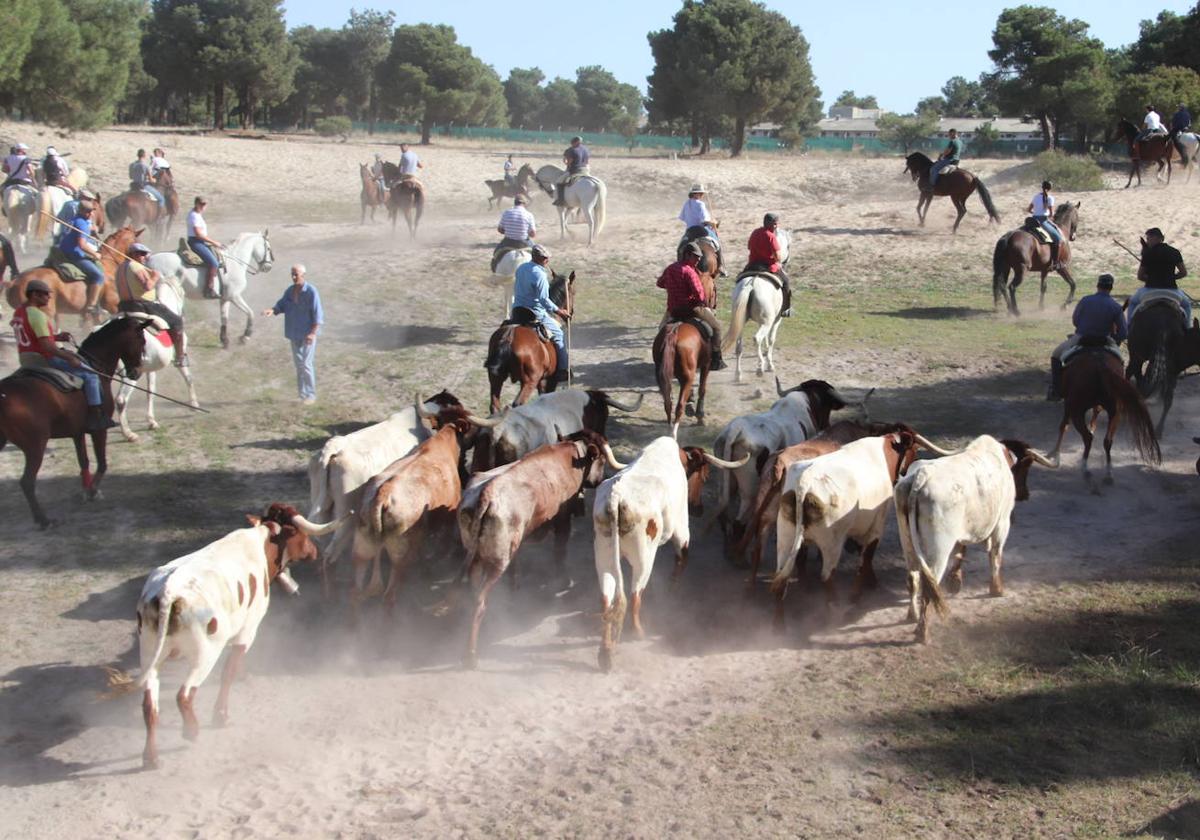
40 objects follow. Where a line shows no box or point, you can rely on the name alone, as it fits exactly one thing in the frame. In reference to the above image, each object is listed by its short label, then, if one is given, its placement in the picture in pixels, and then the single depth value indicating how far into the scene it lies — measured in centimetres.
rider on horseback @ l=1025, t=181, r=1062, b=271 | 2106
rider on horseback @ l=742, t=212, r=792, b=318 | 1612
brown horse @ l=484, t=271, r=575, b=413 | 1294
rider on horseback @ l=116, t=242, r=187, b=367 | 1380
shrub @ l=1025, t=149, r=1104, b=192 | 3180
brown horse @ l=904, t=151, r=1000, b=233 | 2614
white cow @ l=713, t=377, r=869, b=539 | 1032
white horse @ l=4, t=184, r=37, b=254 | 2233
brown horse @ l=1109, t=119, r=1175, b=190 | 3034
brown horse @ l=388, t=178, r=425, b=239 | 2653
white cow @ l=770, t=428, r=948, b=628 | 867
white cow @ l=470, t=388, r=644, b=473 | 1053
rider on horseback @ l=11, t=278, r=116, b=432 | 1112
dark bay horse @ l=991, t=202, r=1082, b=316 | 2044
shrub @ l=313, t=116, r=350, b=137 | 6334
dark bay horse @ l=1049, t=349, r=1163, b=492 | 1176
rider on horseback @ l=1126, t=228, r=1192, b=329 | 1439
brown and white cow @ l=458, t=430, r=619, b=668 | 846
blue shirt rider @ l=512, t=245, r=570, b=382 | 1340
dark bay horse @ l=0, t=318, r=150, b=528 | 1054
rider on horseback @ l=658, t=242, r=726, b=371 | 1359
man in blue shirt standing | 1410
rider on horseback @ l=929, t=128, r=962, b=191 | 2669
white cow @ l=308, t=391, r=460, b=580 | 946
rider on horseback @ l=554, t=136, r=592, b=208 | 2730
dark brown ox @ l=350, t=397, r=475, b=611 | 862
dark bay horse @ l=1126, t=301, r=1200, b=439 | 1375
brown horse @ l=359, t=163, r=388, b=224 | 2845
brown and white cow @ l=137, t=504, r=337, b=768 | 687
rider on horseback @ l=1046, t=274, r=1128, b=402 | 1257
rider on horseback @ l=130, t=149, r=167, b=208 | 2484
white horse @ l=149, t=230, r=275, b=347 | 1727
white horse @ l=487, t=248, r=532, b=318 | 1766
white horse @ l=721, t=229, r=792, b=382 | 1534
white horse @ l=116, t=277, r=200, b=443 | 1348
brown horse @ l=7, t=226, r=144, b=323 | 1581
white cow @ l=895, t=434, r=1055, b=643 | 855
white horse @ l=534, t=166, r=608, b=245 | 2567
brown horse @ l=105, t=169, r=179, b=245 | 2400
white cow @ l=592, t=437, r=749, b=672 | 842
